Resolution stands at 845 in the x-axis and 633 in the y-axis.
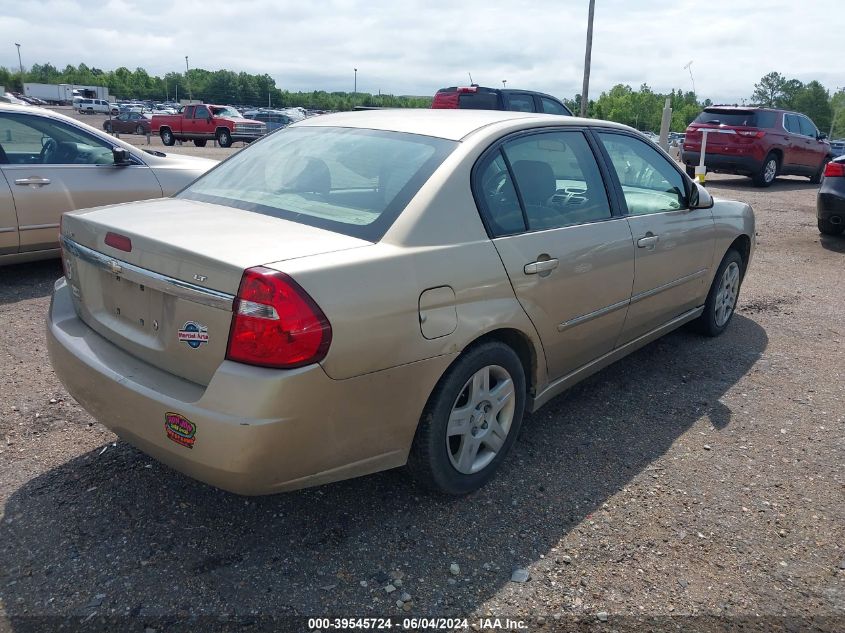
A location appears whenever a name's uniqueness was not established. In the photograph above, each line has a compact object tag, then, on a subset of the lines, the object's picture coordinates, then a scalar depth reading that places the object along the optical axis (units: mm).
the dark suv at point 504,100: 13438
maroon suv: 15664
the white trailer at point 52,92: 94812
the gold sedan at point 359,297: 2320
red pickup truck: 30406
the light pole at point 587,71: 22503
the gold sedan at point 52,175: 5914
